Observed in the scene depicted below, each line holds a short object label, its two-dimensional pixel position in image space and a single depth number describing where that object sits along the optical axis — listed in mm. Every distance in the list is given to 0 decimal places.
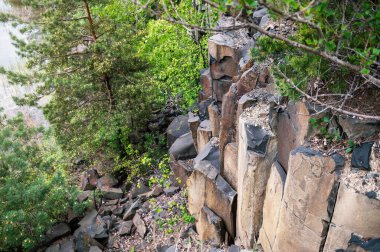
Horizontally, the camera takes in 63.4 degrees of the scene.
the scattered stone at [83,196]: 11509
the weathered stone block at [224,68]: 9258
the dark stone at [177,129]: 12281
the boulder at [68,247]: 9297
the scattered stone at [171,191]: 10539
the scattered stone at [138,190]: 11695
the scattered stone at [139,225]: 9556
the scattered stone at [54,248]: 9458
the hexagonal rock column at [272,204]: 5152
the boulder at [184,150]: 10867
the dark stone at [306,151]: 4328
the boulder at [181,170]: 10388
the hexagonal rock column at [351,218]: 3774
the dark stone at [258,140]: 5605
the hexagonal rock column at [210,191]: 7020
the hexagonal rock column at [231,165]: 6879
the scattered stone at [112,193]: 11867
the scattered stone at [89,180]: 12664
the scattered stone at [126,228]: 9836
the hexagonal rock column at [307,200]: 4207
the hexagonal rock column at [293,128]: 4613
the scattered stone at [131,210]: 10453
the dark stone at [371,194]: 3715
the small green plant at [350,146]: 4150
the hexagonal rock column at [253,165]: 5625
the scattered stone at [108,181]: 12654
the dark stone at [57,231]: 10227
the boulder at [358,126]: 4031
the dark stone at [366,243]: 3754
